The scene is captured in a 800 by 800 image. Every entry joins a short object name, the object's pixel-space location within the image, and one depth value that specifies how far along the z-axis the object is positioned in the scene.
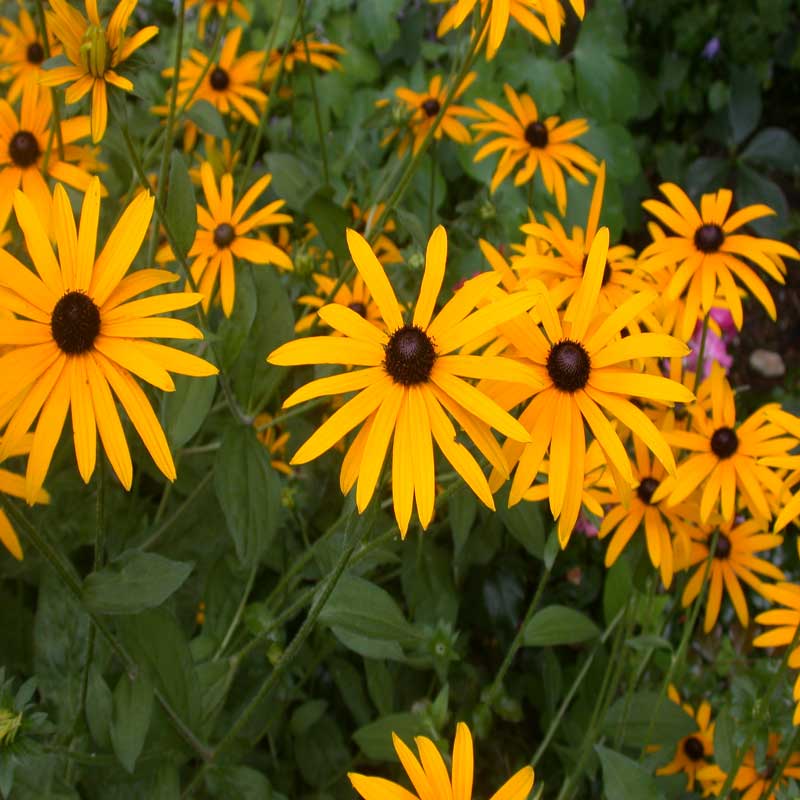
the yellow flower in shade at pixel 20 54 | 0.89
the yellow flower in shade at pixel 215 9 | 0.97
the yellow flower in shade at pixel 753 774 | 0.77
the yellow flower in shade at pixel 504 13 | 0.69
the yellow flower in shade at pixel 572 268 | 0.71
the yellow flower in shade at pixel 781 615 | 0.73
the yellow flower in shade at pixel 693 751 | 0.83
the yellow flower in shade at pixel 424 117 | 0.91
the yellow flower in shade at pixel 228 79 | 0.94
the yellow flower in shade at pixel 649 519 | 0.75
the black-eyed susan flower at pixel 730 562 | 0.80
